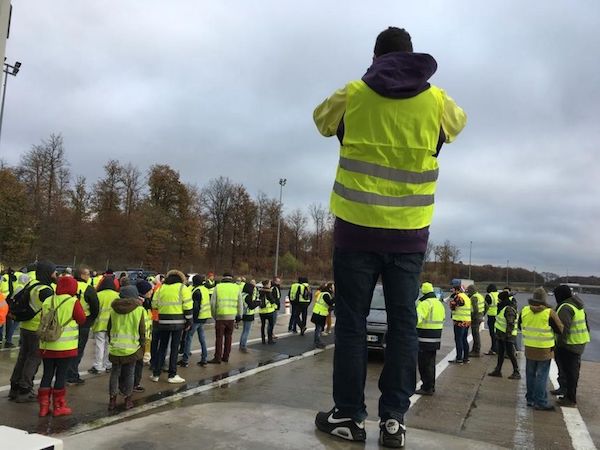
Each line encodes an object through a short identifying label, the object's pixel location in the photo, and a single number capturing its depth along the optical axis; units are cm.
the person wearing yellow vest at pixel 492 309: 1580
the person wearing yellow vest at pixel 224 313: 1174
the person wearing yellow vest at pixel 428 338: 934
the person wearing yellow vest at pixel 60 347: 671
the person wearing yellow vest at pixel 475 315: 1547
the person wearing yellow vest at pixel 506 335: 1200
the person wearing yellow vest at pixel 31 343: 739
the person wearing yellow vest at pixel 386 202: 317
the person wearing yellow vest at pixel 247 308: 1394
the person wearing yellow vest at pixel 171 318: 937
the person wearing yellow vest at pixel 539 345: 876
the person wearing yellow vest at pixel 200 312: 1131
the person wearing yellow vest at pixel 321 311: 1525
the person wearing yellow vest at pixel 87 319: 810
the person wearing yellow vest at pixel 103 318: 919
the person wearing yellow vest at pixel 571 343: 908
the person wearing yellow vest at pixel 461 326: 1362
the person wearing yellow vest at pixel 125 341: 741
